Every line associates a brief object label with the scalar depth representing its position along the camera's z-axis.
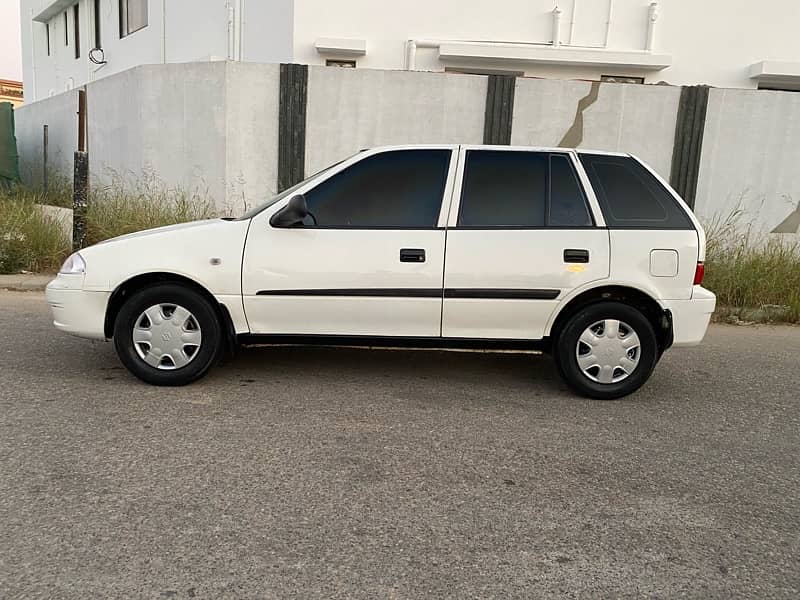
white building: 12.38
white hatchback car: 4.52
